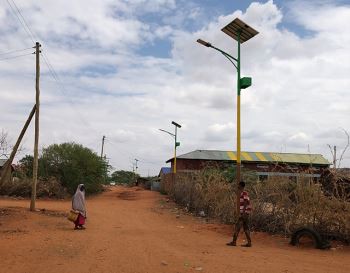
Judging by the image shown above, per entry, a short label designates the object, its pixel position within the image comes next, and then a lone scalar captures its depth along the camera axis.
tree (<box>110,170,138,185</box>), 104.23
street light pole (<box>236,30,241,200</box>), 14.44
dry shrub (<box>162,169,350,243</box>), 12.91
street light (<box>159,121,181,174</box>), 34.33
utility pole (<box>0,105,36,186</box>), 17.83
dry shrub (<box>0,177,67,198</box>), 31.75
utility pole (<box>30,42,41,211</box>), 20.12
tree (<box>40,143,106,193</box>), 34.97
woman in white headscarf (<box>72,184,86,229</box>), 15.45
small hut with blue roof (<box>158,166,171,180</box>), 67.39
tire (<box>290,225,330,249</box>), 12.26
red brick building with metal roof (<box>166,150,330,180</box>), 47.88
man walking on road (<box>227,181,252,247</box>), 12.33
